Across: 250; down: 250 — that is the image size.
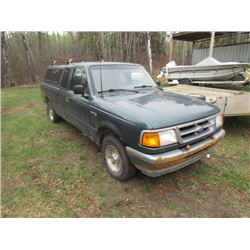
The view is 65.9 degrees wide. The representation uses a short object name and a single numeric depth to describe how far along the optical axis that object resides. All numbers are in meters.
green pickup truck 2.39
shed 12.21
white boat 8.74
